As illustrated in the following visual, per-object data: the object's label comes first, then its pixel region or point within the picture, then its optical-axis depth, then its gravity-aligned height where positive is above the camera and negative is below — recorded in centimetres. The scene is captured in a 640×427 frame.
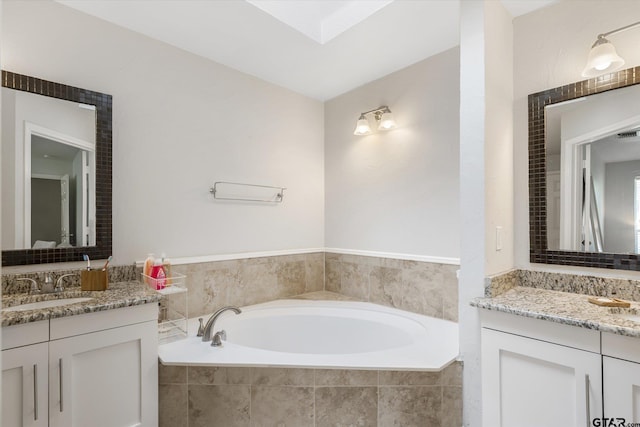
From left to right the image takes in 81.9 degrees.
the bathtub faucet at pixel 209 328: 218 -65
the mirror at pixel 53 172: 192 +26
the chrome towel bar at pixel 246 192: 278 +21
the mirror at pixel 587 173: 178 +22
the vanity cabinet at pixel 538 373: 152 -70
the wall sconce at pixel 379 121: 289 +77
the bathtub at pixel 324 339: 192 -75
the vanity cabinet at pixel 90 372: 160 -73
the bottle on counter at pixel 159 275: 220 -35
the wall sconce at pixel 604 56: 174 +76
